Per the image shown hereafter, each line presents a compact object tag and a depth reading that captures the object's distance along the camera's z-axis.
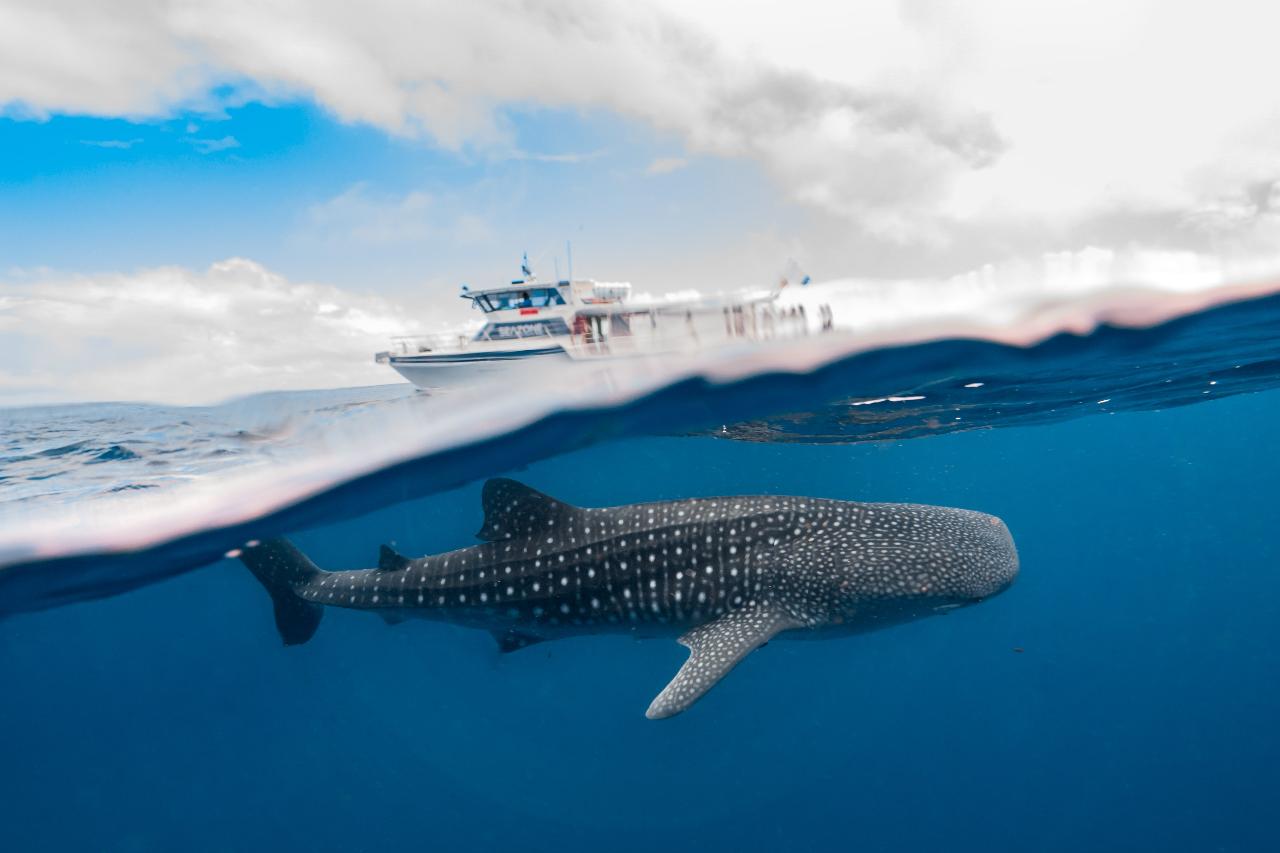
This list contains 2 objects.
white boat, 8.59
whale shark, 6.92
